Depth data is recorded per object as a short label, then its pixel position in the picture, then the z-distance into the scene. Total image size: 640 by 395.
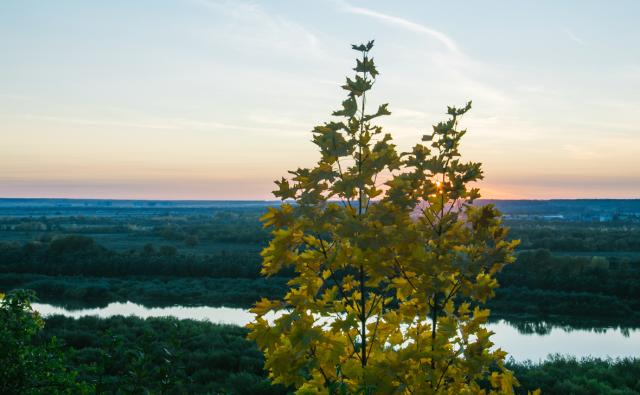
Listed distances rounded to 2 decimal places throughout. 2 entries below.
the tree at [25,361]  5.44
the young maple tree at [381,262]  3.50
